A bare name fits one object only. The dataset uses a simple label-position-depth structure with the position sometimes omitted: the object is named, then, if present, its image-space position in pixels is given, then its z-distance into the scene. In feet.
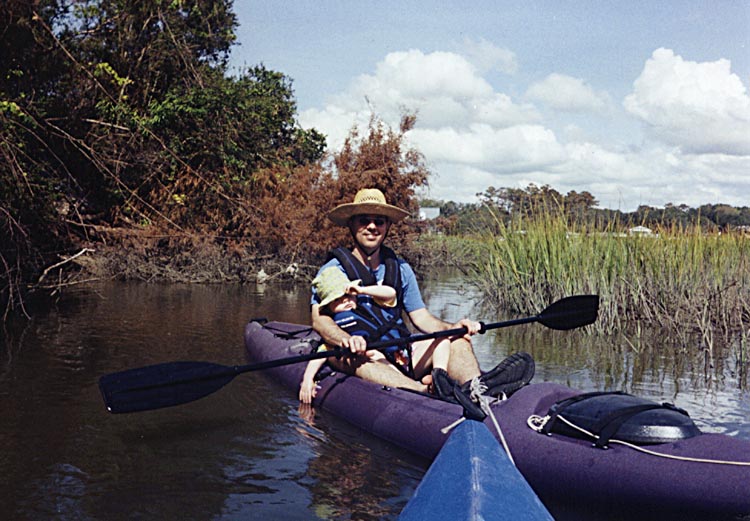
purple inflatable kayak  9.37
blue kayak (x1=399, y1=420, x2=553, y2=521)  6.11
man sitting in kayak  14.46
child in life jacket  14.76
